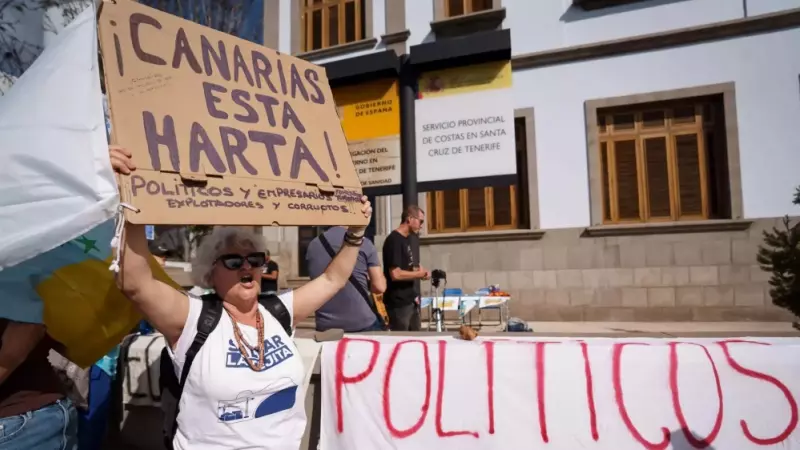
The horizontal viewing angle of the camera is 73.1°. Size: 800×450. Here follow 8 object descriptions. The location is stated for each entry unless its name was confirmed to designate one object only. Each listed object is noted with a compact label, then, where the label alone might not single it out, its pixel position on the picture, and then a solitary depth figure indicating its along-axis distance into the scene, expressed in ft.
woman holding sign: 6.32
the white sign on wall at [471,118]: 18.98
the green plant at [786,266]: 23.59
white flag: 5.46
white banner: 8.25
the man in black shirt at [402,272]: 16.55
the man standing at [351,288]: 12.20
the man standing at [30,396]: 6.21
